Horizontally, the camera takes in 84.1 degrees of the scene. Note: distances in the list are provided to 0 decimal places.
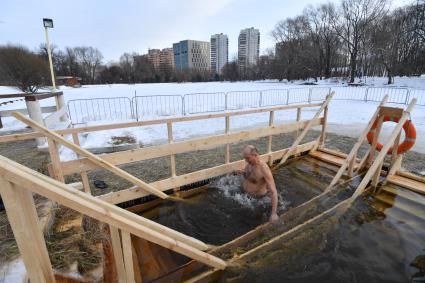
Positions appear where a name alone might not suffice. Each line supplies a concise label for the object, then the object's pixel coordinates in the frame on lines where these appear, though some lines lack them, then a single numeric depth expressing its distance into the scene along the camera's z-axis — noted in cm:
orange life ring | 411
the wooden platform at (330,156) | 526
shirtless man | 340
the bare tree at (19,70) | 2077
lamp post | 765
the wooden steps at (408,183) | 398
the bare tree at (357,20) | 3123
